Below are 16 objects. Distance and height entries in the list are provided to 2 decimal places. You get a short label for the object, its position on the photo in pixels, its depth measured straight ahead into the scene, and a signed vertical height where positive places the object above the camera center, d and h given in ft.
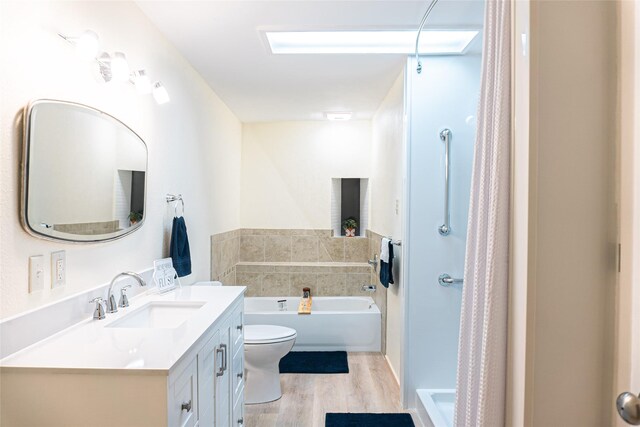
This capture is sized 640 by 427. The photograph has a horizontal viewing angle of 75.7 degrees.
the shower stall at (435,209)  9.11 +0.08
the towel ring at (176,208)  8.66 +0.03
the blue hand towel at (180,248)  8.15 -0.79
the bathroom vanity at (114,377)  3.78 -1.61
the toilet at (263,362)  9.57 -3.62
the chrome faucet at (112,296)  5.64 -1.21
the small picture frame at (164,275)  7.30 -1.20
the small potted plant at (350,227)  16.11 -0.62
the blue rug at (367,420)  8.62 -4.46
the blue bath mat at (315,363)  11.53 -4.45
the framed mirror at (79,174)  4.51 +0.45
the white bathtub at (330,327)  13.08 -3.70
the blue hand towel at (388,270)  10.64 -1.51
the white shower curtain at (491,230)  3.70 -0.16
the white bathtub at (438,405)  7.89 -3.97
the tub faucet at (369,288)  14.06 -2.63
